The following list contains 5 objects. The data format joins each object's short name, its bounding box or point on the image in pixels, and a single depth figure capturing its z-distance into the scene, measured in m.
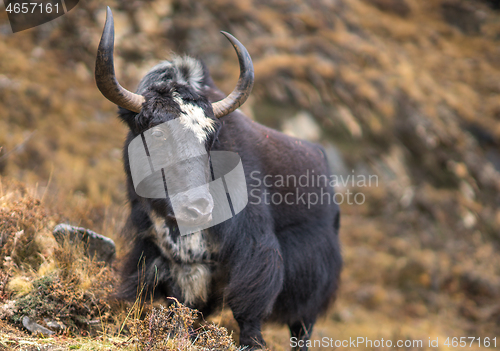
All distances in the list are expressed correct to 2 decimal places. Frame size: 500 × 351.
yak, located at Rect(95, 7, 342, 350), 6.07
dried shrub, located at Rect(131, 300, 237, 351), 5.39
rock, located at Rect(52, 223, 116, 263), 7.39
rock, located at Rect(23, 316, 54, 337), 5.80
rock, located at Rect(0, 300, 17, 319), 5.82
